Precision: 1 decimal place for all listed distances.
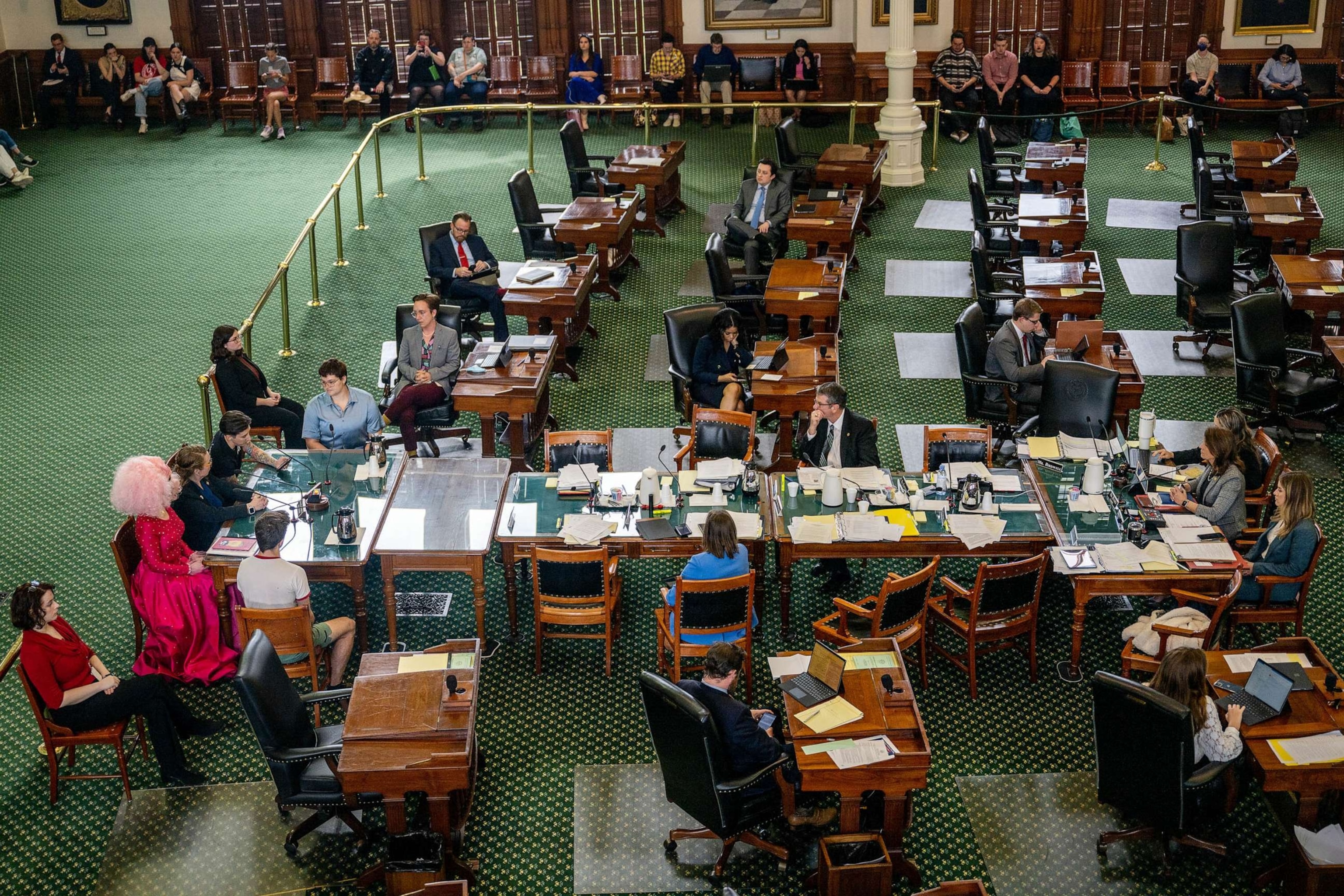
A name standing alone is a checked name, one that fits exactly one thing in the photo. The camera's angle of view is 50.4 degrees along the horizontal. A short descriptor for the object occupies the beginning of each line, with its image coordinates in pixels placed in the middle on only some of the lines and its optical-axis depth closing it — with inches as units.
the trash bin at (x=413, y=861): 230.5
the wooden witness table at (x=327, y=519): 285.3
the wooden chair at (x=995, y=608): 275.6
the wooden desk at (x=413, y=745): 229.1
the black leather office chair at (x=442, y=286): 436.5
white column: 616.1
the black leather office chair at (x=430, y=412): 374.0
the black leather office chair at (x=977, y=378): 365.7
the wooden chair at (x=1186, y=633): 270.4
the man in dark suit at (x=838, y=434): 323.0
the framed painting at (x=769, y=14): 719.7
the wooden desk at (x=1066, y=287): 405.4
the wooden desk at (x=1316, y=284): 405.7
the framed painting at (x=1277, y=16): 696.4
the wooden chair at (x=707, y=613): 273.0
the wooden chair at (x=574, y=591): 283.9
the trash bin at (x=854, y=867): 224.2
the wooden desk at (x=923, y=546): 291.6
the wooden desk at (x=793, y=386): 361.7
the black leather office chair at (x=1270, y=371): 380.2
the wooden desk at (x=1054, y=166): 530.9
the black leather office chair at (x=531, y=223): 479.8
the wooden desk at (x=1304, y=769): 228.8
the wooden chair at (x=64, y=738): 249.8
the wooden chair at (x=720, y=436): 339.9
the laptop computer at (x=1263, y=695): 238.8
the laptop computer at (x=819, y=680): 241.9
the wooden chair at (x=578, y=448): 329.7
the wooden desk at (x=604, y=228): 465.1
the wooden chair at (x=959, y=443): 330.6
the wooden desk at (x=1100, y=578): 280.7
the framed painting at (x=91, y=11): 734.5
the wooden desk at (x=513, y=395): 360.2
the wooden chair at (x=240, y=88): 723.4
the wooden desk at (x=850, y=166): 542.3
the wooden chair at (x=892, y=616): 271.7
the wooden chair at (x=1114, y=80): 705.6
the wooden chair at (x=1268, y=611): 284.5
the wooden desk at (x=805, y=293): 415.8
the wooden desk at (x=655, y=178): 535.2
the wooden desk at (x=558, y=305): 413.1
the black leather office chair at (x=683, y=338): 382.6
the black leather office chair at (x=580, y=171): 545.3
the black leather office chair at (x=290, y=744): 233.0
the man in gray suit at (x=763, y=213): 480.7
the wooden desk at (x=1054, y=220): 454.6
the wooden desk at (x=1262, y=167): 517.3
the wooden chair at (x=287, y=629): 264.2
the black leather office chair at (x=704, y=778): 225.1
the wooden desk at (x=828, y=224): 470.3
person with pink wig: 279.6
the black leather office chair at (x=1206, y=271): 437.1
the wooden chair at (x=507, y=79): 731.4
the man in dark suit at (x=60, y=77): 714.8
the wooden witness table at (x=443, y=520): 288.7
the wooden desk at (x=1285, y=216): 458.9
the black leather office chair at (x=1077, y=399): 344.8
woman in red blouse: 246.4
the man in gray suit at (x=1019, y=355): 365.1
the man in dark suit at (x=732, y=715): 229.5
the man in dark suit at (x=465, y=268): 432.5
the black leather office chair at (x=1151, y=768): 225.9
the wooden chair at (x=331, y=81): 734.5
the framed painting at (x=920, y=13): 705.6
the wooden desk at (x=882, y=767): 229.5
